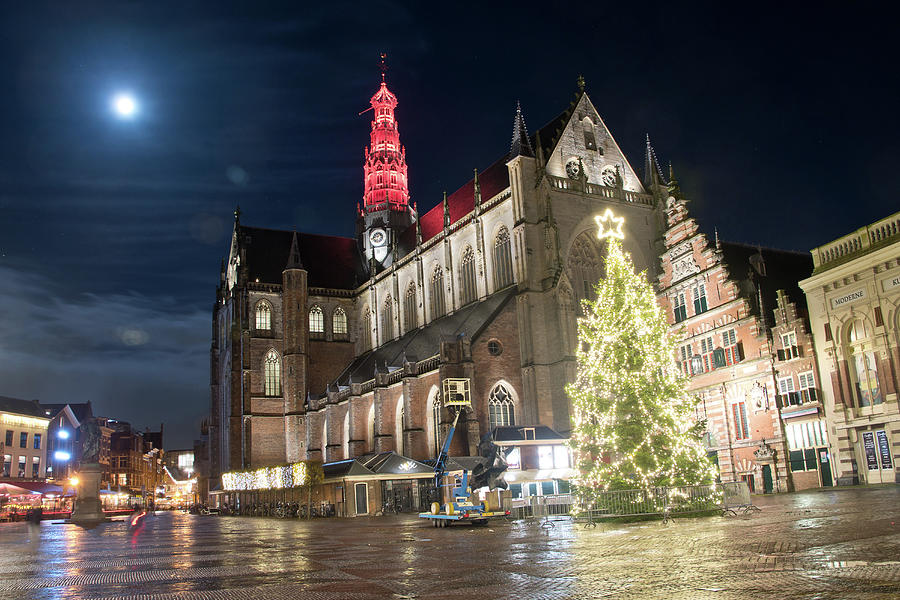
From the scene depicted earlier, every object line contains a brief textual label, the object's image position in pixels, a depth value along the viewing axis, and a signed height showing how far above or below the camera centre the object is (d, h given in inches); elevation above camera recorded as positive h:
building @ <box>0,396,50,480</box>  2807.6 +159.0
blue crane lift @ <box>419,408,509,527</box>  927.0 -67.7
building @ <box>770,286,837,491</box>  1171.9 +48.9
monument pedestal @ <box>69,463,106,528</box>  1658.5 -45.6
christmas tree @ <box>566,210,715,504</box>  818.8 +42.6
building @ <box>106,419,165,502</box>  4894.2 +96.5
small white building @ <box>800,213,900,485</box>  1063.6 +119.3
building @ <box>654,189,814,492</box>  1252.5 +174.8
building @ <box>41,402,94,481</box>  3065.9 +150.5
